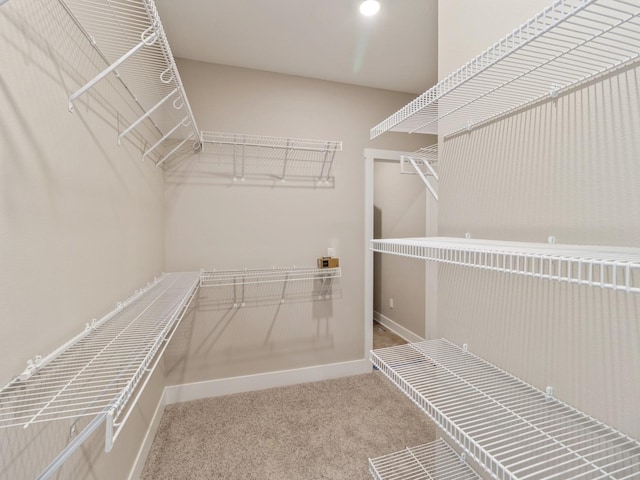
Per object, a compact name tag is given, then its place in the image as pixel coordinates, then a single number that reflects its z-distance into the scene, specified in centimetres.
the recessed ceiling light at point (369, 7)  160
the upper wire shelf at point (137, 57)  91
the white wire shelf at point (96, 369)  62
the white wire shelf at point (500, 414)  66
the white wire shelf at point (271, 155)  225
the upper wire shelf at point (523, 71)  60
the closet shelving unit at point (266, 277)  224
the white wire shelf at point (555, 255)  46
